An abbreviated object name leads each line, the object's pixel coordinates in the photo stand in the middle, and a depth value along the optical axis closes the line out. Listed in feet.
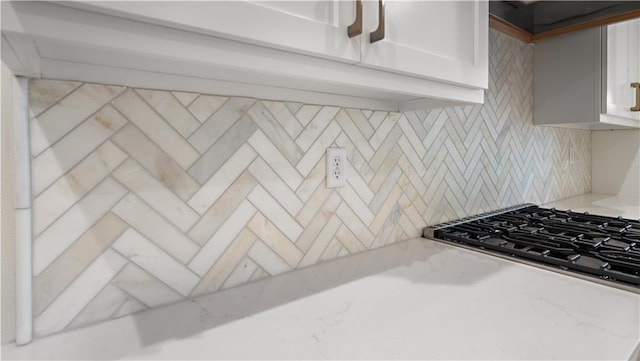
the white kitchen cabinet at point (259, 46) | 1.31
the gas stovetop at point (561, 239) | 2.83
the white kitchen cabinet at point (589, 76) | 5.27
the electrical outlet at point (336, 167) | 3.18
